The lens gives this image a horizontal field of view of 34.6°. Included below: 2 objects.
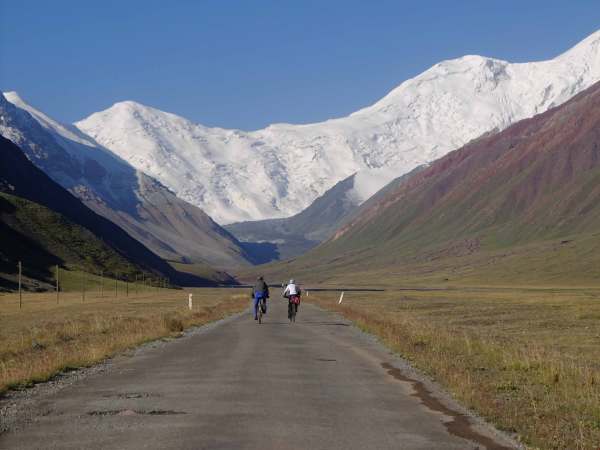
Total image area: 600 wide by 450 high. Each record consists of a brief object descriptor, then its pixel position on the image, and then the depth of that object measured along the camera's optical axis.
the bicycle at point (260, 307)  44.79
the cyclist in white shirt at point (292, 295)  46.75
